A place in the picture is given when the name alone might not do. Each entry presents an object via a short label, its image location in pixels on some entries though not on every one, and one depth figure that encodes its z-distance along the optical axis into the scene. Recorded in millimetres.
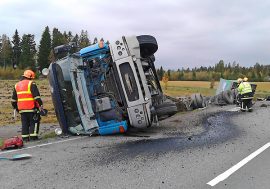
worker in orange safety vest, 4918
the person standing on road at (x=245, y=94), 9191
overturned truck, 4879
